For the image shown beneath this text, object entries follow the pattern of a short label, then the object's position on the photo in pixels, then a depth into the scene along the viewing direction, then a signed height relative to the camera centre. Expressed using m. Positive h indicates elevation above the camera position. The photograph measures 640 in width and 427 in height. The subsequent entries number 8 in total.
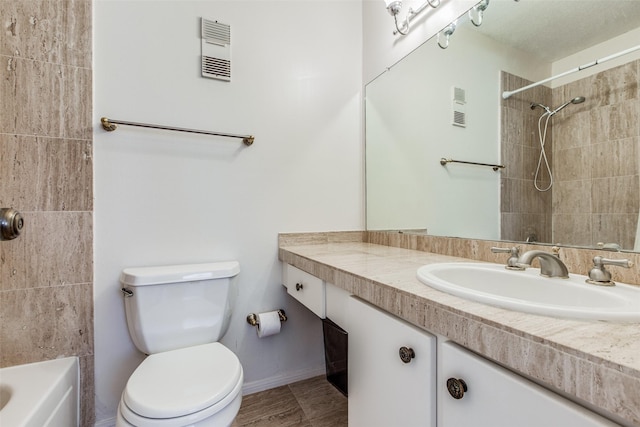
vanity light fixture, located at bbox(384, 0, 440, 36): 1.44 +1.07
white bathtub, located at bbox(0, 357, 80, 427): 0.91 -0.63
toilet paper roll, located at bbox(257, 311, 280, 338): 1.55 -0.59
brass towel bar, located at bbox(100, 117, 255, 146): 1.29 +0.41
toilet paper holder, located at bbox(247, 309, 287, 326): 1.58 -0.57
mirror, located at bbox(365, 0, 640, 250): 0.88 +0.34
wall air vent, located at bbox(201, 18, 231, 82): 1.50 +0.85
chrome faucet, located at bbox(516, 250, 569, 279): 0.83 -0.15
